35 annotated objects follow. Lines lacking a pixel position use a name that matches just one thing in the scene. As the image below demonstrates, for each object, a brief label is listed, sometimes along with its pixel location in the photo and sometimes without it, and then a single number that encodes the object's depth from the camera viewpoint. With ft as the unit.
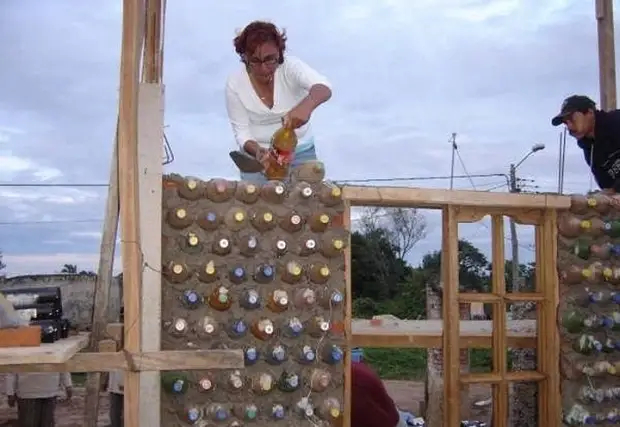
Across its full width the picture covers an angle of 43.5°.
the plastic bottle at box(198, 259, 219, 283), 14.71
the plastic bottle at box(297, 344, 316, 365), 15.11
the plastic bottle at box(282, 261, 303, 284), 15.06
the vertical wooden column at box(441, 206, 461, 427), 16.49
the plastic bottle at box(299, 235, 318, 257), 15.25
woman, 15.97
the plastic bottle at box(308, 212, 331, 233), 15.28
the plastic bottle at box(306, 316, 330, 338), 15.15
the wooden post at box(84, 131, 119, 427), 13.20
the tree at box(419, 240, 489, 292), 71.92
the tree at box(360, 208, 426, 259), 112.26
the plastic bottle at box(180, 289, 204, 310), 14.57
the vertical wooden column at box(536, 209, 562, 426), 17.15
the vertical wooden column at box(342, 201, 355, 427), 15.38
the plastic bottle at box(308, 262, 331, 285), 15.21
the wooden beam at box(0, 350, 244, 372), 9.43
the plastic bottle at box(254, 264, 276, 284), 14.94
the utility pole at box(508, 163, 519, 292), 50.81
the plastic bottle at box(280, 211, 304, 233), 15.11
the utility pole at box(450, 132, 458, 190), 53.39
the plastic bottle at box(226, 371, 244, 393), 14.76
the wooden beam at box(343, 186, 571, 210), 15.88
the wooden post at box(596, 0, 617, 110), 21.86
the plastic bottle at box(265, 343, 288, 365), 14.96
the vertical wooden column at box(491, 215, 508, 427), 17.12
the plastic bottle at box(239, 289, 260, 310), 14.82
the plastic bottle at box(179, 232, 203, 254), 14.74
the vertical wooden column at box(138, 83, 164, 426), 14.17
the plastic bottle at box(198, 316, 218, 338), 14.61
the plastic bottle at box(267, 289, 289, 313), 14.97
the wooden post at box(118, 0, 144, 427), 10.25
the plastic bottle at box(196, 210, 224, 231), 14.78
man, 18.08
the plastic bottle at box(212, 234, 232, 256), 14.82
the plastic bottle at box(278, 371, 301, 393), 15.05
